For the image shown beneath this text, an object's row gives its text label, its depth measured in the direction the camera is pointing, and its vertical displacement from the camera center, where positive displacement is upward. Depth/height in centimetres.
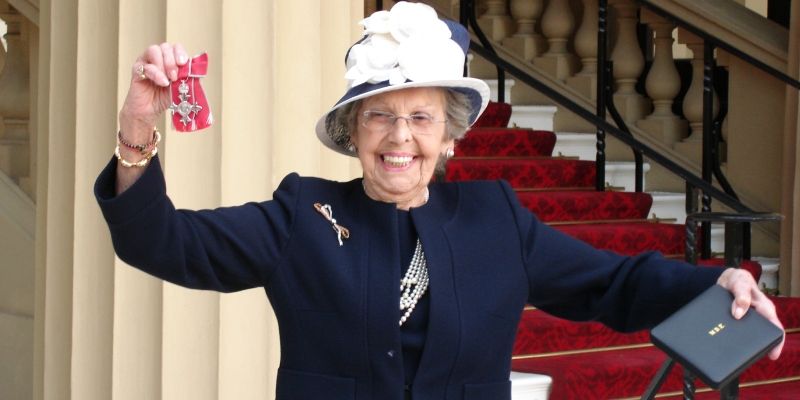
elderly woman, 221 -14
